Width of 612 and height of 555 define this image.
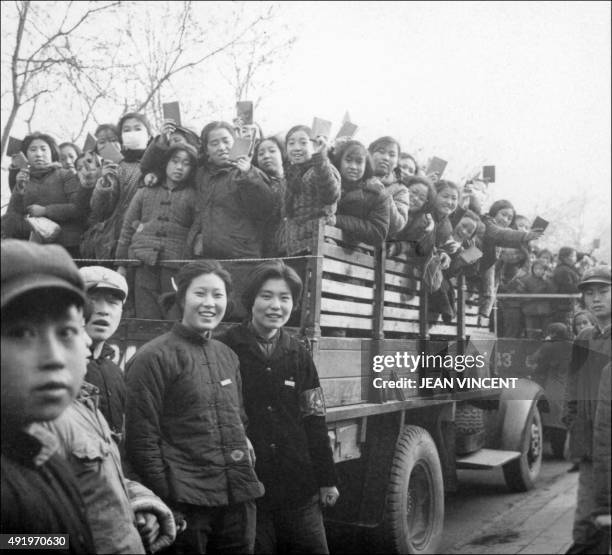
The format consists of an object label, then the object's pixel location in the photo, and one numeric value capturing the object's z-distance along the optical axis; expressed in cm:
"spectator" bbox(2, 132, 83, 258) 502
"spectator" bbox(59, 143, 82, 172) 608
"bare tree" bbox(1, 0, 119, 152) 783
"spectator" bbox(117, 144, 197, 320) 437
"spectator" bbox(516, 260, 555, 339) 832
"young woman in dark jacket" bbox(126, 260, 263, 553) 247
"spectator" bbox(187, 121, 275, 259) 409
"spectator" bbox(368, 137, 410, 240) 462
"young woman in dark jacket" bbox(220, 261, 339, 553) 293
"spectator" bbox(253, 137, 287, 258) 403
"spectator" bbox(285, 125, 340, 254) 378
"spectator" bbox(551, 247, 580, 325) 800
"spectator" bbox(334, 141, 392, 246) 417
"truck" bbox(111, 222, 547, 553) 384
